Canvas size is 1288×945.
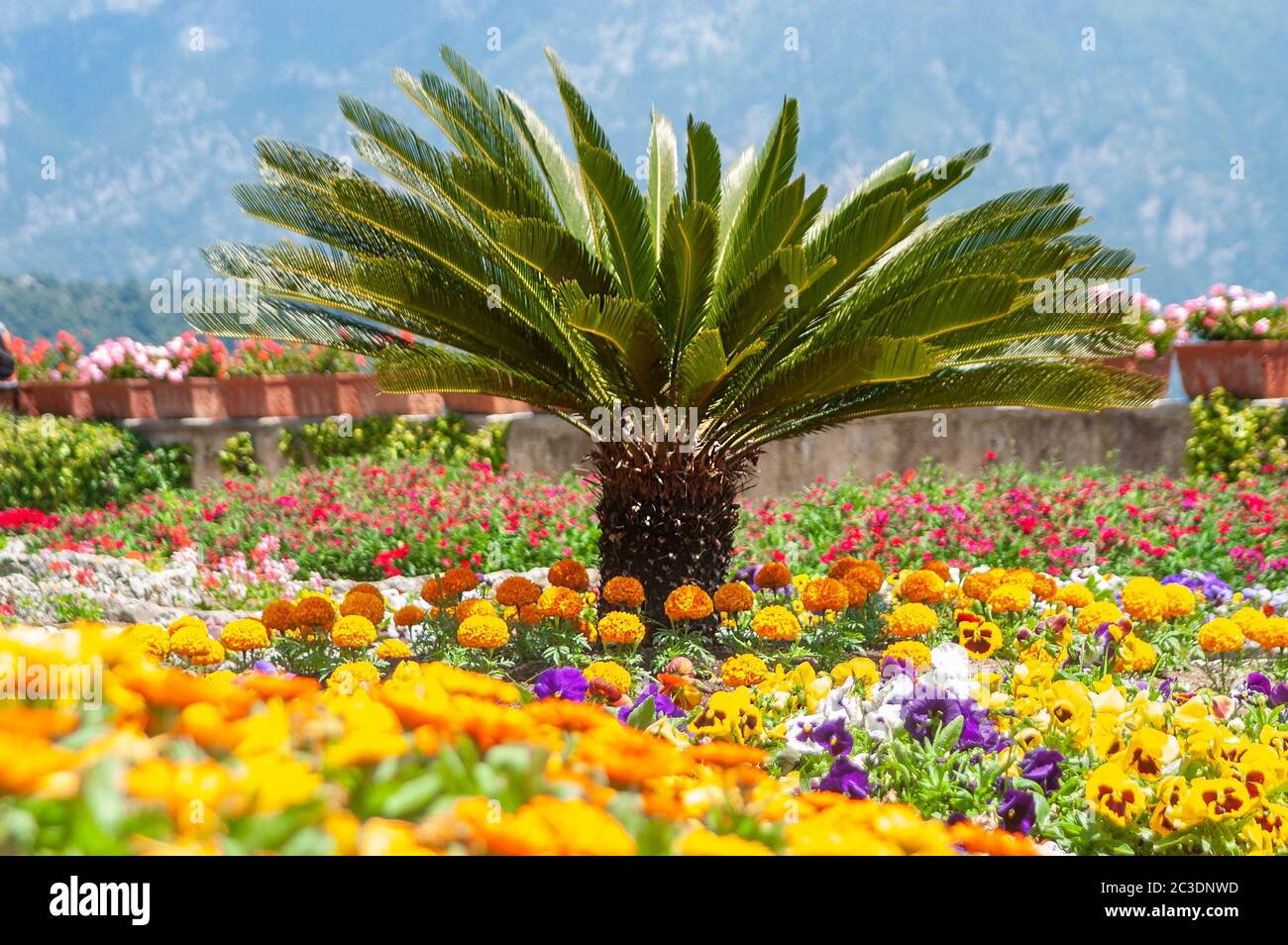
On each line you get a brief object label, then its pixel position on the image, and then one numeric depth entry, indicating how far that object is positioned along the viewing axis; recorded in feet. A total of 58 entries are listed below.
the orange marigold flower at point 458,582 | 15.80
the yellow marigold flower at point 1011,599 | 14.25
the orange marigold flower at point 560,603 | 15.12
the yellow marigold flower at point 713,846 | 4.26
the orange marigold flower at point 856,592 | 15.35
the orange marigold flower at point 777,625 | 13.50
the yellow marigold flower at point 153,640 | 12.49
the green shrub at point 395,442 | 35.70
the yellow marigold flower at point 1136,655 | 12.92
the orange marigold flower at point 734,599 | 15.34
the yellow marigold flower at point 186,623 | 13.29
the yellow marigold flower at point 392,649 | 13.16
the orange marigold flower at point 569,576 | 15.71
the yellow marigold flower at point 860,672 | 11.45
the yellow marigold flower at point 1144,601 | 13.80
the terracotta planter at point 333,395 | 38.11
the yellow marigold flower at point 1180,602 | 13.76
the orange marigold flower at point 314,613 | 14.57
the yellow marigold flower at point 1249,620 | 12.94
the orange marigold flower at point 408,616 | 15.33
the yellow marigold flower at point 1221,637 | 12.62
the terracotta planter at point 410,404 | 38.11
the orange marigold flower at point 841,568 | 16.51
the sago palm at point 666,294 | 13.74
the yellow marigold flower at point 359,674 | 10.88
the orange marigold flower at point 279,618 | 14.52
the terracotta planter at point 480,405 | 37.09
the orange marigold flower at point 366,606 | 15.01
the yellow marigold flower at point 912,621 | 13.48
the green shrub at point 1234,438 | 27.30
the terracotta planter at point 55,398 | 41.14
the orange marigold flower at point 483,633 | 13.56
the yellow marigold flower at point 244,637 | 13.67
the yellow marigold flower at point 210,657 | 12.97
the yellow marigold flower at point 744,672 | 11.82
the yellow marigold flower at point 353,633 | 13.78
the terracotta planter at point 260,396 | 39.17
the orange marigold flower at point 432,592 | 15.93
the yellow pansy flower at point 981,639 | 12.94
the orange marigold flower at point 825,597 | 14.75
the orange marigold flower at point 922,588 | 15.19
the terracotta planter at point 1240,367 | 28.22
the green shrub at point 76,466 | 36.04
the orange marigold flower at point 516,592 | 15.24
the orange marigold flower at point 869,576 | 15.99
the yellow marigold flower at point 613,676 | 11.27
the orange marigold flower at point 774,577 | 16.76
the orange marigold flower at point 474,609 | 15.28
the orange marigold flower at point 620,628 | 13.73
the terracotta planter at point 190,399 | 40.22
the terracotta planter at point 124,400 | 40.63
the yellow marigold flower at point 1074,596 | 14.66
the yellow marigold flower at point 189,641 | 12.78
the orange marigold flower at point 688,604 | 14.83
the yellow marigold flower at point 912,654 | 12.48
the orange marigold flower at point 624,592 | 15.12
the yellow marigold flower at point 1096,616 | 13.88
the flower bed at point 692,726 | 4.25
